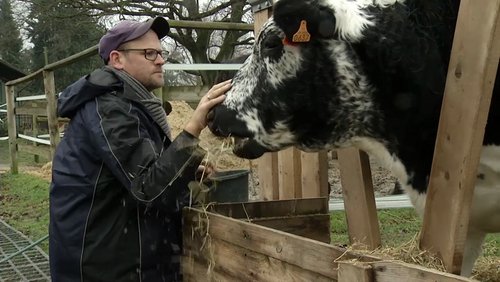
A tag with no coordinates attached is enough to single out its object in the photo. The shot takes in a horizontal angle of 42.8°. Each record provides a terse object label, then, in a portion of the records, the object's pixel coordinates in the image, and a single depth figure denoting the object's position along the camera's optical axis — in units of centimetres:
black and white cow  248
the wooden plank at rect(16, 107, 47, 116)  1131
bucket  387
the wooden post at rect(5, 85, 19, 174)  1431
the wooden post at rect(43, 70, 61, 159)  962
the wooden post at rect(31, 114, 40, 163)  1477
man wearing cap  271
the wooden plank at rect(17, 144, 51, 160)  1263
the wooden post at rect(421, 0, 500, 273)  185
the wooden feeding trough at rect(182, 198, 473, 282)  187
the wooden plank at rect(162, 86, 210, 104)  646
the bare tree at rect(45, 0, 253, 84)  1870
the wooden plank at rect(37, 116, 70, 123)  1545
